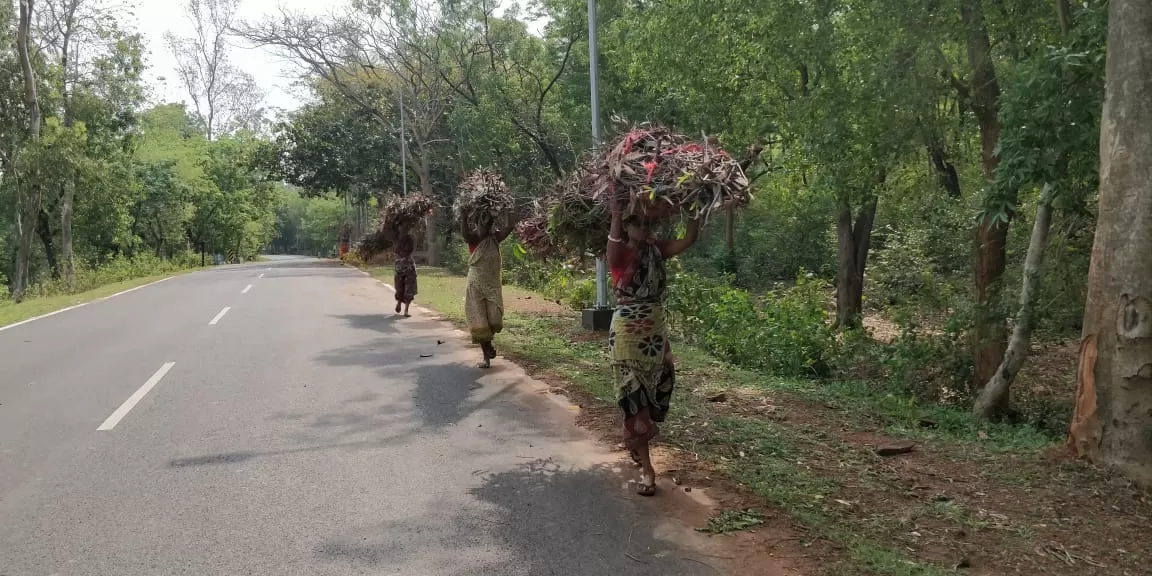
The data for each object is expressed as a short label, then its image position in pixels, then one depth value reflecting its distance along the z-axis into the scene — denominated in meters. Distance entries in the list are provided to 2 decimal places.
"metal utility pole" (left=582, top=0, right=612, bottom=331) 10.77
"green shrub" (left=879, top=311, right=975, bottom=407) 8.95
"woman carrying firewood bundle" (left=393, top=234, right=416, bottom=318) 14.09
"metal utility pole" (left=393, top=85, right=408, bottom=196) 30.15
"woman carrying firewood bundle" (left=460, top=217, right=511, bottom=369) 8.81
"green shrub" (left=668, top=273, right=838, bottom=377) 9.63
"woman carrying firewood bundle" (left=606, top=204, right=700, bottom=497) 4.77
